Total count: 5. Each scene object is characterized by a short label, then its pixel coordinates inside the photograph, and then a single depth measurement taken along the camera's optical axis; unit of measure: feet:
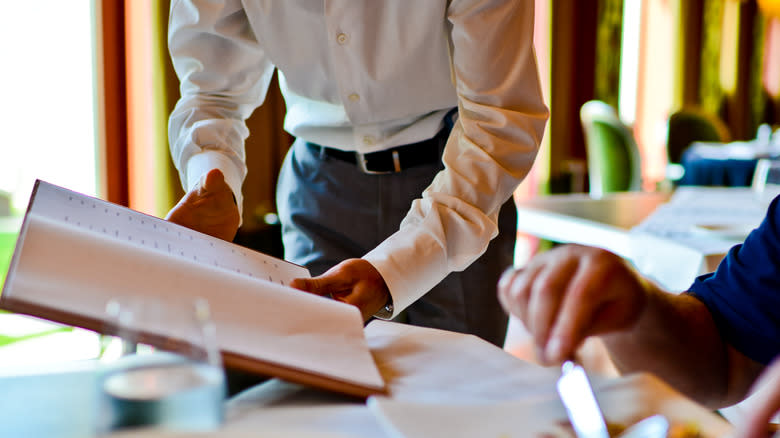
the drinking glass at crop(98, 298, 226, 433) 1.44
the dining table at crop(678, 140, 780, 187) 12.66
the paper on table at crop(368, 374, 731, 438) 1.74
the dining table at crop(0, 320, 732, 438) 1.77
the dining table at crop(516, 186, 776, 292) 4.81
